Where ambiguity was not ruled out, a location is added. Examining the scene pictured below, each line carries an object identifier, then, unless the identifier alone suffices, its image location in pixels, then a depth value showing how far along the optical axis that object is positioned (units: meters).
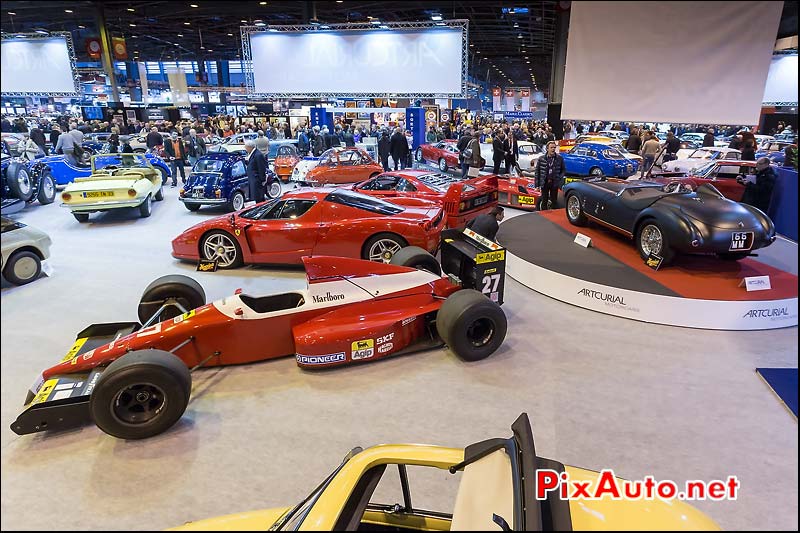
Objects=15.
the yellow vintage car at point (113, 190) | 10.38
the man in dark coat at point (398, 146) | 15.87
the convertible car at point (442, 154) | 18.12
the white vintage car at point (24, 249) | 6.28
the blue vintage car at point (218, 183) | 11.43
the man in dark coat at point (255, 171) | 10.68
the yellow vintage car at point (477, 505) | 1.82
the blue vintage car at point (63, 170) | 13.26
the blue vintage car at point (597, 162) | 15.08
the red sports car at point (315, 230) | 7.24
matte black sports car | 5.94
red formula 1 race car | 3.73
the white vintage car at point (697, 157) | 15.00
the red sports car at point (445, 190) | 9.13
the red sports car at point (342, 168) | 14.03
